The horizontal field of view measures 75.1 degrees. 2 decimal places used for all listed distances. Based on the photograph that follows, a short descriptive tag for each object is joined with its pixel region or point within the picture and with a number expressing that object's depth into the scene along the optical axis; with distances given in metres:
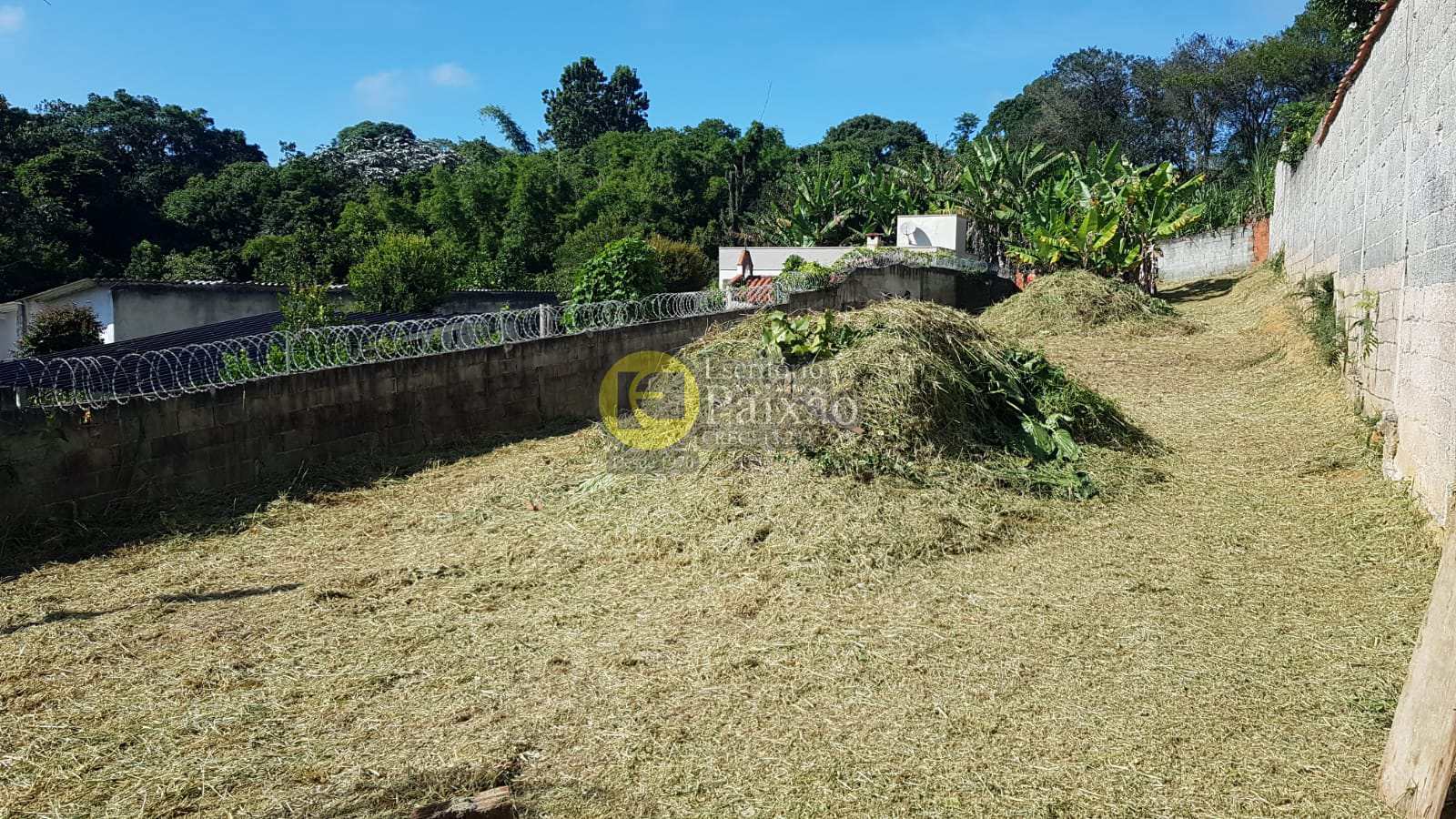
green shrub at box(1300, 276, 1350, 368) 8.94
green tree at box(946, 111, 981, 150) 61.00
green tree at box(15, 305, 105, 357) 14.92
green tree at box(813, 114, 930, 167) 48.88
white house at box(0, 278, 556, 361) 16.77
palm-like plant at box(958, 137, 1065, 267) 23.70
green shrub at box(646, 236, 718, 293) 19.31
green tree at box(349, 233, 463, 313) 15.87
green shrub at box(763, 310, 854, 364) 6.92
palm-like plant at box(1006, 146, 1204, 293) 18.11
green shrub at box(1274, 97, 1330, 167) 16.30
